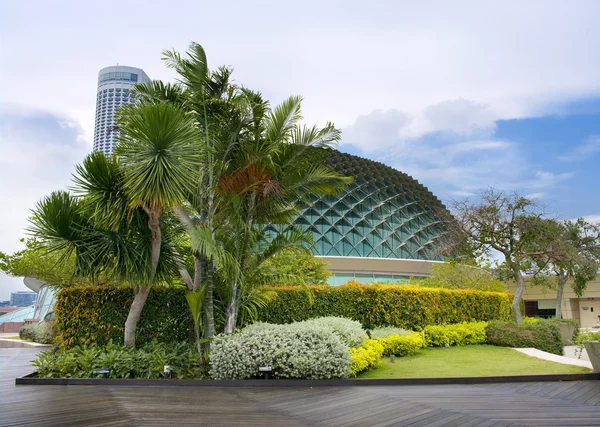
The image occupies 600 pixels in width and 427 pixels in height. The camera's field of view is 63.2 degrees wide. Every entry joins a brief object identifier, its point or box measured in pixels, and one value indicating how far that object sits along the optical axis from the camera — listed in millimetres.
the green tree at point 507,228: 21391
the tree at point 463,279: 28188
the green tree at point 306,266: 22703
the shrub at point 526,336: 18141
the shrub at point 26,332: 25875
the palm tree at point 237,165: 11531
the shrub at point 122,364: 10445
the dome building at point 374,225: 39125
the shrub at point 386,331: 14934
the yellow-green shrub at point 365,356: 10938
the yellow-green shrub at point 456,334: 17438
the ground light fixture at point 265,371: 9930
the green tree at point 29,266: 21531
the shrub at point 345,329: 12125
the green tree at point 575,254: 22234
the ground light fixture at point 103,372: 10140
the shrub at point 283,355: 10070
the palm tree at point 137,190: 9609
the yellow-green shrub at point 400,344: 14039
